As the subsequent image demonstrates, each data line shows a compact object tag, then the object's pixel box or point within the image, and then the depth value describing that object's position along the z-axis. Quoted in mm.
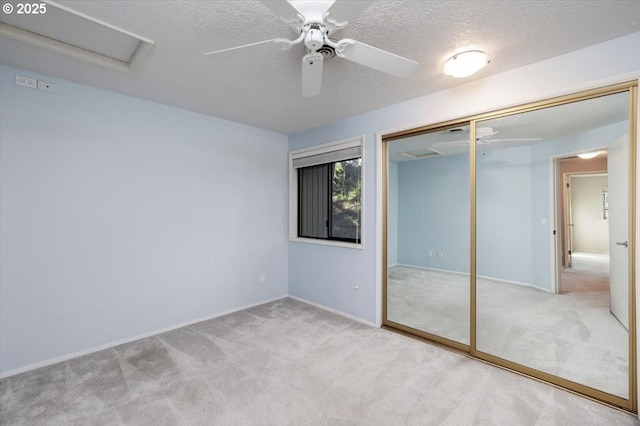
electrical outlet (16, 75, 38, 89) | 2150
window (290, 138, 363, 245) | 3635
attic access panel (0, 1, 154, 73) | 1640
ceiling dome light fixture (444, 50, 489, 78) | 1889
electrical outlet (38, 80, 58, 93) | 2234
